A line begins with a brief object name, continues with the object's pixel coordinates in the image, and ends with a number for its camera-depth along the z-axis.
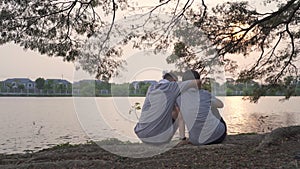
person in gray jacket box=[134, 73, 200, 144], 4.14
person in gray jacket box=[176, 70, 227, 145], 4.00
